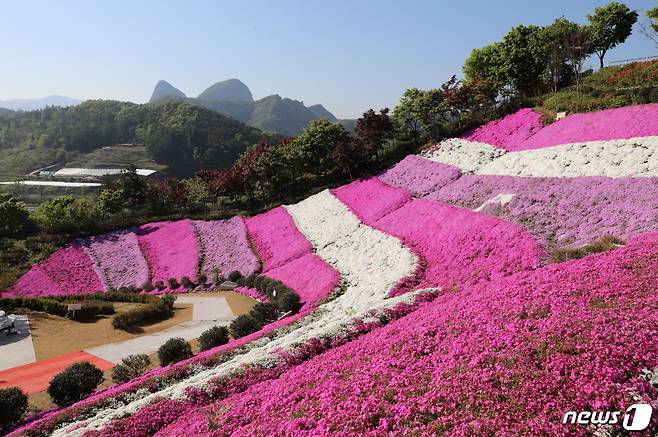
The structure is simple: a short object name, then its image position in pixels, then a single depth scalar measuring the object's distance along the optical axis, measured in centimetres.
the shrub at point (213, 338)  2481
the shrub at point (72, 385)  1970
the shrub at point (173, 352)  2314
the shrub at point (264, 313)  2805
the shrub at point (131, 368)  2142
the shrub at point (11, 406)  1805
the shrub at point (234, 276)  4250
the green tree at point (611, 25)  6141
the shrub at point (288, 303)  2958
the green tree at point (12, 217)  5738
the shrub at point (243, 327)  2630
